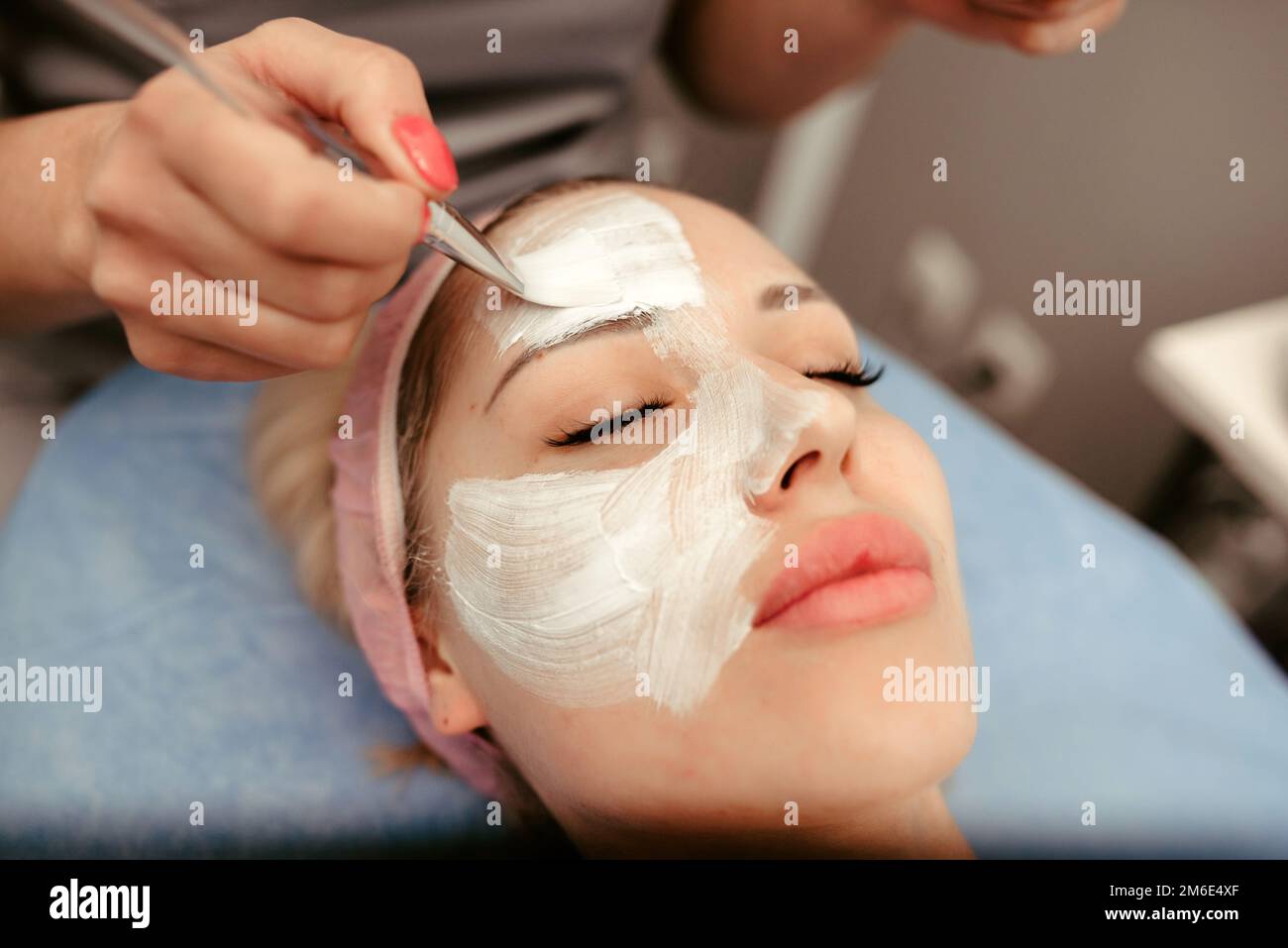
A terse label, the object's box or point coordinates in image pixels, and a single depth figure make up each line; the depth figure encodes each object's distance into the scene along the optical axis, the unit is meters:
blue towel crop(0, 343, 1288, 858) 0.72
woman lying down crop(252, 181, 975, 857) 0.52
